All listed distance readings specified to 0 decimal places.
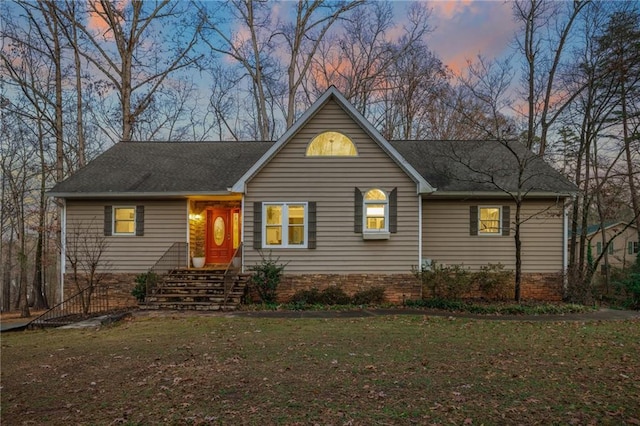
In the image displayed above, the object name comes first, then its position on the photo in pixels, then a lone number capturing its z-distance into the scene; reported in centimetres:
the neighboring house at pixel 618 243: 3151
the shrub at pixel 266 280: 1243
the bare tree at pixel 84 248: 1373
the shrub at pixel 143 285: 1235
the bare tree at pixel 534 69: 1764
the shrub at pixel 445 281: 1248
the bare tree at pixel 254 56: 2476
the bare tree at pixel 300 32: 2512
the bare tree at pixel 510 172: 1216
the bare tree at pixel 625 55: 1437
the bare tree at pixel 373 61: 2592
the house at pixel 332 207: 1300
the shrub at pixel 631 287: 1315
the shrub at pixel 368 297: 1256
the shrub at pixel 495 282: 1320
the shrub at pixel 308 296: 1256
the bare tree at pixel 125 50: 2081
